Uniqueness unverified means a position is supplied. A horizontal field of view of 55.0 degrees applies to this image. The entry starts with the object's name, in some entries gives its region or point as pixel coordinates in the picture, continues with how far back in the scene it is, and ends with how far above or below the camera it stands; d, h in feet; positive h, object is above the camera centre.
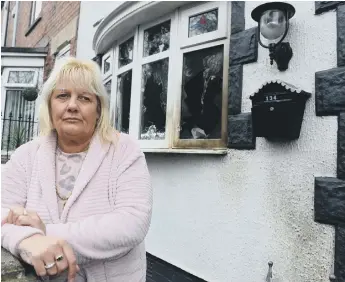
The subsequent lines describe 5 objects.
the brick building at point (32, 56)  23.06 +7.51
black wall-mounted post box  7.38 +1.18
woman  3.60 -0.48
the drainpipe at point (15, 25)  36.81 +14.03
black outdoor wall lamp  7.44 +3.12
